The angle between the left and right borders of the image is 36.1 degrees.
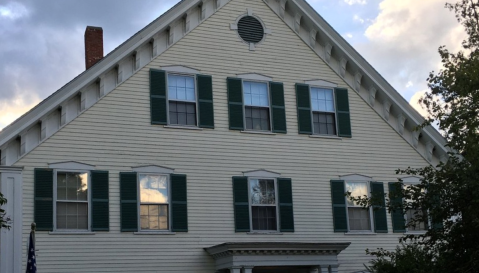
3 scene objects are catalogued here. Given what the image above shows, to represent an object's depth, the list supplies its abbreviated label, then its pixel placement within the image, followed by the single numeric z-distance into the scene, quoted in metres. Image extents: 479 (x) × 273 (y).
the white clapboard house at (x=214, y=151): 19.84
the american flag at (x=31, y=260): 16.75
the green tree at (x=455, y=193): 15.66
